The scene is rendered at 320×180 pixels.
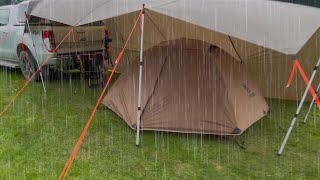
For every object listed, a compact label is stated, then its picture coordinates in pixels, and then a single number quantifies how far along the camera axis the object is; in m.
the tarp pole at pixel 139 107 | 5.37
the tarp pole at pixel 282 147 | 5.37
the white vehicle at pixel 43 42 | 7.83
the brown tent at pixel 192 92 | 5.66
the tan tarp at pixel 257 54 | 6.95
